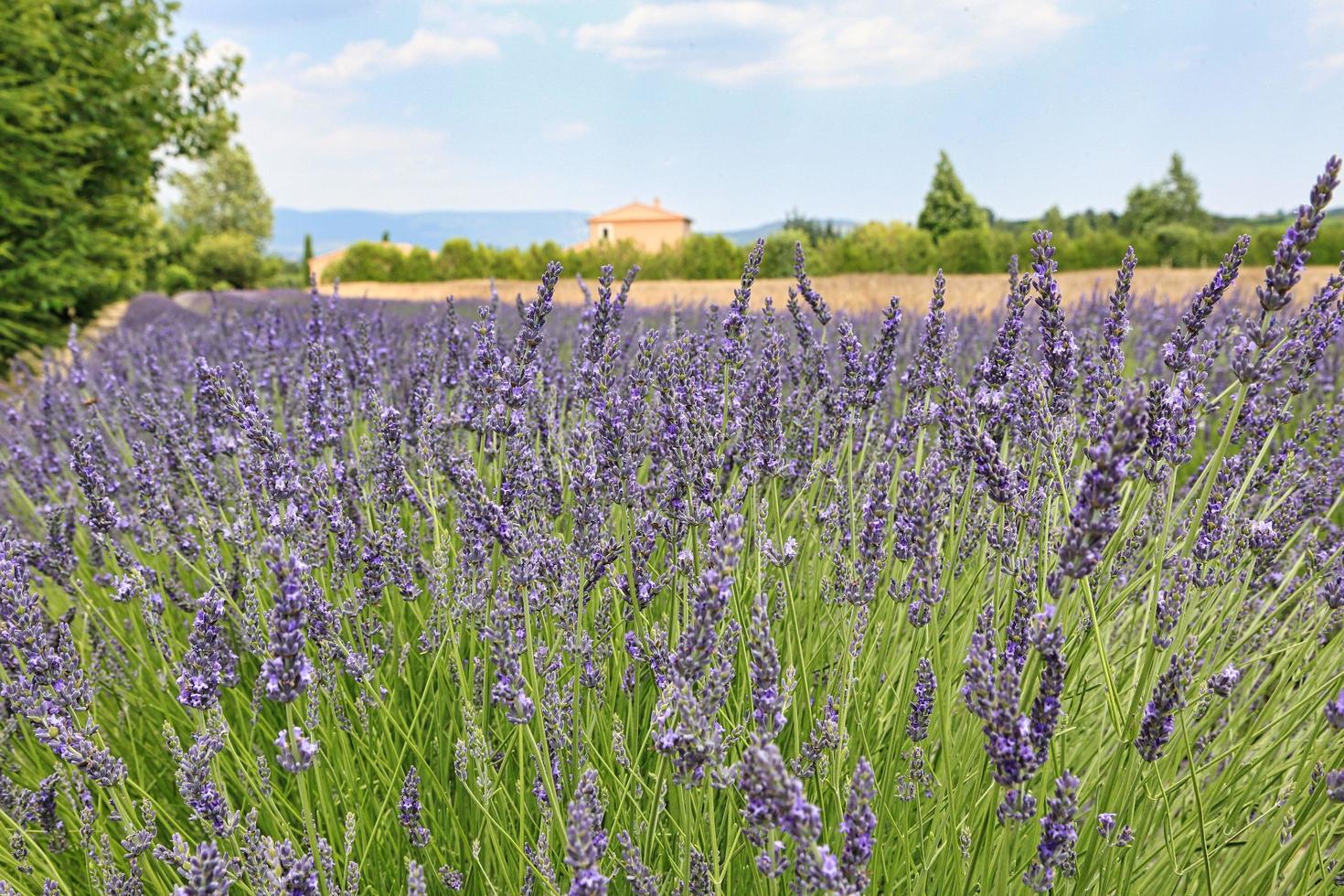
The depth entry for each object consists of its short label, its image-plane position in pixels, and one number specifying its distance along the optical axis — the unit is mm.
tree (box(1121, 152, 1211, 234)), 49688
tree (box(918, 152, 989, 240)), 40906
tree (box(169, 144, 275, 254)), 62656
